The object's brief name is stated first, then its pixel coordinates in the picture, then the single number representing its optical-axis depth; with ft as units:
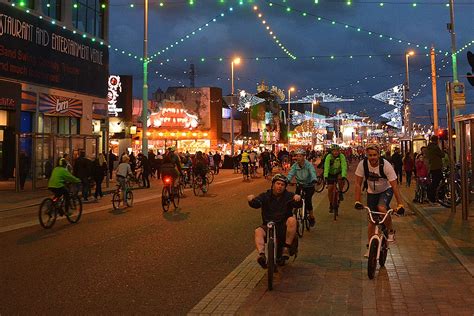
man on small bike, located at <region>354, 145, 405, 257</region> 23.81
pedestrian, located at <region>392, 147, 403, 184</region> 76.38
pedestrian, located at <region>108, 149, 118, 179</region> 90.10
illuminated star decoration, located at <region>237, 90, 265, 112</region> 215.10
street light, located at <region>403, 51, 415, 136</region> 121.60
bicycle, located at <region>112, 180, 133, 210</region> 49.60
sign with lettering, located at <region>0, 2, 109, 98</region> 74.49
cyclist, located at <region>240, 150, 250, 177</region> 93.39
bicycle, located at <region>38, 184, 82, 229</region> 37.73
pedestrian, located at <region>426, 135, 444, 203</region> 45.83
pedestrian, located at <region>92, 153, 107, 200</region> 59.47
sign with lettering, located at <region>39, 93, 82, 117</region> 84.43
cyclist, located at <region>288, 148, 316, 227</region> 33.71
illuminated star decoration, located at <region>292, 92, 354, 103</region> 221.76
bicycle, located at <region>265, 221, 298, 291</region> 20.21
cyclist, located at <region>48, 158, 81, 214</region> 39.11
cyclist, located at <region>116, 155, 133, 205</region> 49.29
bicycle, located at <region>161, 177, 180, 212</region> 47.32
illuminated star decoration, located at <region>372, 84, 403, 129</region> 140.77
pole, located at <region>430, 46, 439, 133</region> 89.51
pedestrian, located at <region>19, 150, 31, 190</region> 68.39
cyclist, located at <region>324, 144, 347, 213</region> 39.78
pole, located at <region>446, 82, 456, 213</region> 38.88
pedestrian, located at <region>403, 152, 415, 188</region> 67.92
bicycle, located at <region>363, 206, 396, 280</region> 21.89
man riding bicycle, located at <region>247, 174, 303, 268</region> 22.29
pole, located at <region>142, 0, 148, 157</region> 84.58
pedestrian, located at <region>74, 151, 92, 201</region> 54.75
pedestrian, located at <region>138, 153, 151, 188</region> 76.92
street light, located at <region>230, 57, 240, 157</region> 131.50
